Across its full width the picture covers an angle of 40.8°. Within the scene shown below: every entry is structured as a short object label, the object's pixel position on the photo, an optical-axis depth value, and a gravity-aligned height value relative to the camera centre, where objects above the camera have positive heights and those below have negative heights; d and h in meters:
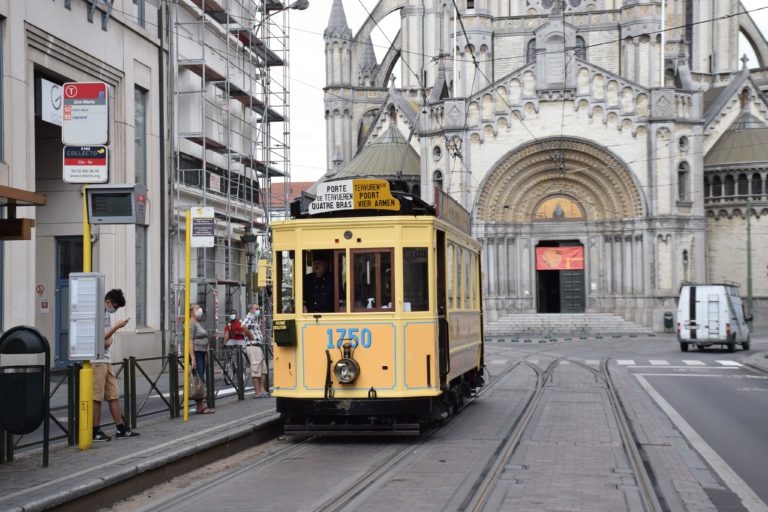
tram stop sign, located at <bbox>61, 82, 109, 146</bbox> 10.92 +1.89
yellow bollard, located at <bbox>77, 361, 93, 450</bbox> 10.99 -1.22
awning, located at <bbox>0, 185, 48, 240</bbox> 9.91 +0.68
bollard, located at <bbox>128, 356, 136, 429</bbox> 12.57 -1.20
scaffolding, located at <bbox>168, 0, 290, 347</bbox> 27.61 +4.76
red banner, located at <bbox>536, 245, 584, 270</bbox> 52.72 +1.59
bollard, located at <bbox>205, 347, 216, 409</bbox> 15.57 -1.37
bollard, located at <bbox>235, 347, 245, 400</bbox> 17.45 -1.41
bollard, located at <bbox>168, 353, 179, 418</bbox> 14.03 -1.27
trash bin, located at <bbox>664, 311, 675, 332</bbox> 49.12 -1.62
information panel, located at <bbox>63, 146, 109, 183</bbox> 10.91 +1.36
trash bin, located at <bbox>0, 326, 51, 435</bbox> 9.46 -0.85
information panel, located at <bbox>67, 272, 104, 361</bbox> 10.80 -0.24
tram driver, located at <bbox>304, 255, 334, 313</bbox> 12.76 +0.03
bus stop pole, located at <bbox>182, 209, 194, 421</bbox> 13.51 -0.55
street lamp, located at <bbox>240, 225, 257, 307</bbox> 24.83 +1.19
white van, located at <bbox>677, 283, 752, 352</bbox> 36.44 -1.11
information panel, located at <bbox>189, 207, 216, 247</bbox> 14.61 +0.92
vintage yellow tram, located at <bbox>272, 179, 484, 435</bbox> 12.40 -0.30
